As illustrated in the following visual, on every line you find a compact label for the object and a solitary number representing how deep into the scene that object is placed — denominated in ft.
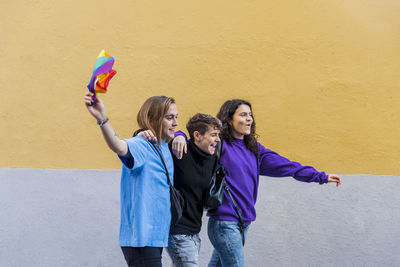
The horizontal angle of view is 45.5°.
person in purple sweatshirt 11.68
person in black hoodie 10.38
